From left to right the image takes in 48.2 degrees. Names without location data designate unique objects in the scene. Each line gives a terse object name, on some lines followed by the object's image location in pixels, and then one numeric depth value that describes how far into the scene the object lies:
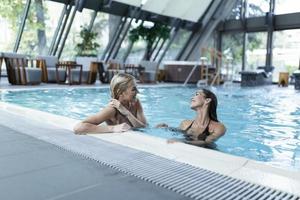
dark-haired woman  2.81
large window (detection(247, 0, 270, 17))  14.70
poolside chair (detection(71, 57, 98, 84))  9.99
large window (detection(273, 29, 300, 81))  14.05
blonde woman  2.68
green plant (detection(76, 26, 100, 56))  11.12
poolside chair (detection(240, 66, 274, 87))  12.83
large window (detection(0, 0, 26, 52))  9.78
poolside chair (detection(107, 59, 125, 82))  10.81
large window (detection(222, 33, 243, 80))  15.56
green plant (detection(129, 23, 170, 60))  12.58
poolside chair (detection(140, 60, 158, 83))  11.77
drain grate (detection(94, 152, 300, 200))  1.42
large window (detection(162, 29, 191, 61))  15.62
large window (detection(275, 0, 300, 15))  13.79
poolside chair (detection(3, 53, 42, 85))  8.48
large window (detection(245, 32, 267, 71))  14.91
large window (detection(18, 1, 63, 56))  10.32
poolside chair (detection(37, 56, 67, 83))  9.54
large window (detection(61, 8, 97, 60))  11.39
